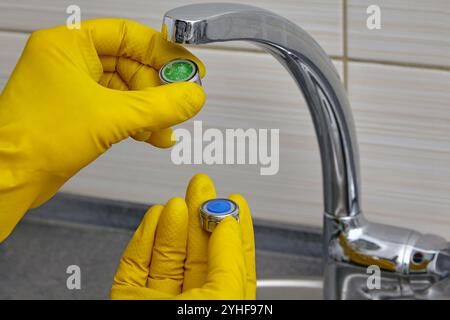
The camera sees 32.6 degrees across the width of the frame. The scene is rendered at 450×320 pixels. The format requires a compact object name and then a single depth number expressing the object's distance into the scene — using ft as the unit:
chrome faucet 2.01
